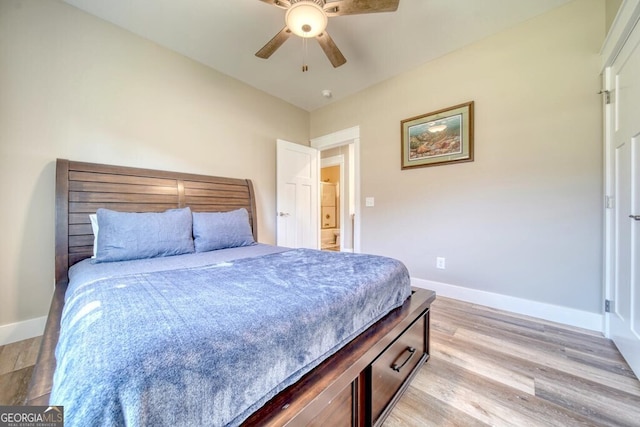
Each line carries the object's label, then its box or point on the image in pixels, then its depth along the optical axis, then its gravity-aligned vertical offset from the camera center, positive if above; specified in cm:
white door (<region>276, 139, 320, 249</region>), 353 +26
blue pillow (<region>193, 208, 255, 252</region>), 220 -18
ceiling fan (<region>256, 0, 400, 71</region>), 161 +138
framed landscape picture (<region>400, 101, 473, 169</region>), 254 +83
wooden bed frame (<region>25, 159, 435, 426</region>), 75 -57
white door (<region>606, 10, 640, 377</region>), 143 +5
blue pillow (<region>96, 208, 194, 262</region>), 173 -18
